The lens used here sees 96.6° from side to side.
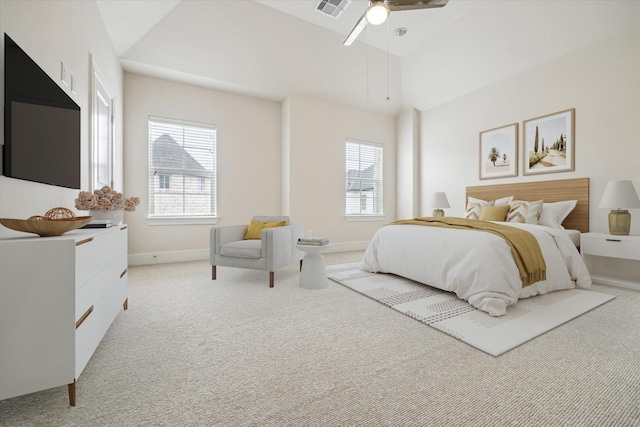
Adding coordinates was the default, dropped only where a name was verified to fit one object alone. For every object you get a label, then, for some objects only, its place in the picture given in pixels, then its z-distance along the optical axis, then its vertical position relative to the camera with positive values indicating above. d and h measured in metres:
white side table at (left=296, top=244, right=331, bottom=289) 2.96 -0.62
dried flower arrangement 1.98 +0.07
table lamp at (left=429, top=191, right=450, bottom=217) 5.06 +0.16
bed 2.33 -0.43
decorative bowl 1.19 -0.06
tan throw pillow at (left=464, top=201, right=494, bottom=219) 4.27 +0.05
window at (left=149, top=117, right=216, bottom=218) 4.34 +0.67
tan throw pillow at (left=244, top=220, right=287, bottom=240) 3.58 -0.20
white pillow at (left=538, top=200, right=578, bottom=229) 3.58 -0.03
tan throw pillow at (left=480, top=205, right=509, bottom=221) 3.87 -0.03
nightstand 2.97 -0.56
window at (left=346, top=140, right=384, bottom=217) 5.84 +0.67
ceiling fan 2.53 +1.83
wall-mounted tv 1.46 +0.52
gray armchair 3.06 -0.42
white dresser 1.12 -0.42
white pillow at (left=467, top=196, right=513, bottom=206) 4.17 +0.15
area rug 1.87 -0.81
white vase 2.07 -0.03
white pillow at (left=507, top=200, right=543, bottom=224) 3.65 -0.01
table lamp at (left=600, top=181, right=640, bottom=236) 3.02 +0.09
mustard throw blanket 2.42 -0.34
